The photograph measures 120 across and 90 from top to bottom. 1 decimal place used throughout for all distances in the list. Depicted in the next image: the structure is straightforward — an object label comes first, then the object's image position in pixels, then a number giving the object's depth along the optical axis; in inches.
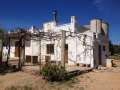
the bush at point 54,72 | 235.5
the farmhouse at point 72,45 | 329.9
